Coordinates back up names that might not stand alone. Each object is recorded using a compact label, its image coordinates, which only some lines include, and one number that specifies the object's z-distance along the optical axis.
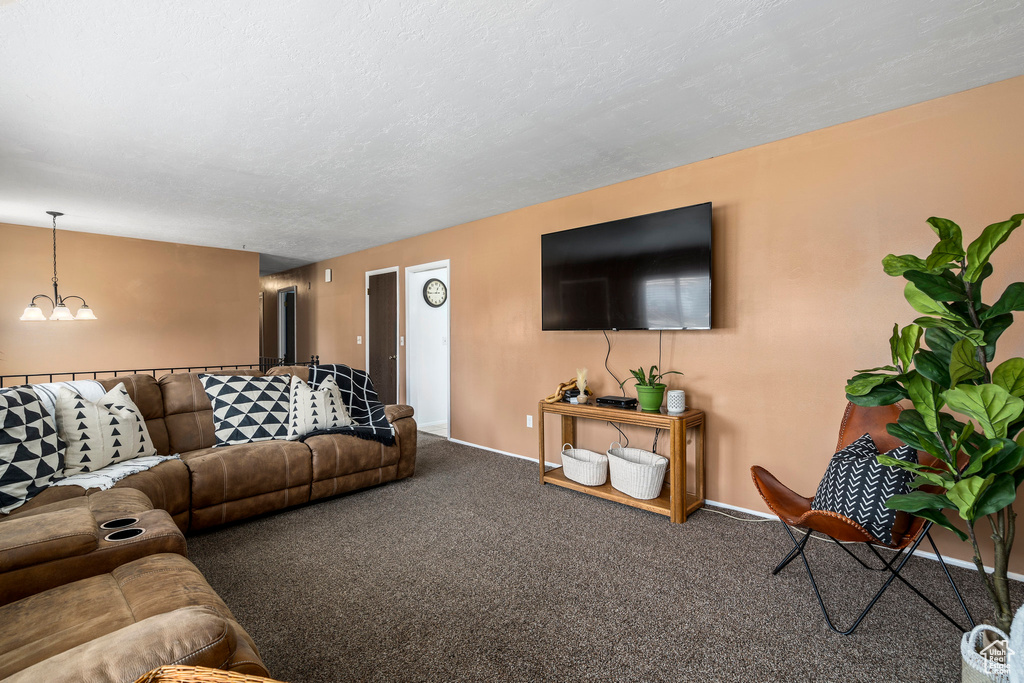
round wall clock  5.65
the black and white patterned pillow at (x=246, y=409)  3.20
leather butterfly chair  1.82
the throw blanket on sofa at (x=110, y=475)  2.28
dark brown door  5.84
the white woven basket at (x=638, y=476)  3.03
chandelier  4.44
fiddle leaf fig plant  1.47
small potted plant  3.17
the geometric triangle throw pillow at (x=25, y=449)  2.09
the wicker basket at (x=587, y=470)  3.34
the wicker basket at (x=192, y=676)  0.66
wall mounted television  3.05
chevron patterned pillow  1.97
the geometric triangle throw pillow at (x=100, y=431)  2.45
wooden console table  2.88
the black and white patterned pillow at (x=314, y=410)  3.38
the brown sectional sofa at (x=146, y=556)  0.89
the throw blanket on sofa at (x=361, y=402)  3.50
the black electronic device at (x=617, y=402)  3.30
